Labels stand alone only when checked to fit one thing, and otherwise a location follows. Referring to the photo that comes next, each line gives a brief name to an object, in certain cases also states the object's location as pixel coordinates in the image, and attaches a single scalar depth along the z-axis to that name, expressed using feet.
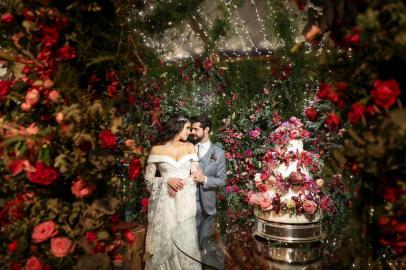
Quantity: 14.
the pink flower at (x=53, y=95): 4.43
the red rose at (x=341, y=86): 4.00
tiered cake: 8.39
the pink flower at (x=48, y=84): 4.51
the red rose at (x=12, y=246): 4.48
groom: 13.48
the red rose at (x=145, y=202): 14.59
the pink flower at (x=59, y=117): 4.46
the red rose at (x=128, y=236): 4.99
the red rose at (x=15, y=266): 4.43
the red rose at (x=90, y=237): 4.42
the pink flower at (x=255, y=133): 18.36
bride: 12.32
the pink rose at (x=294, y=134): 9.24
